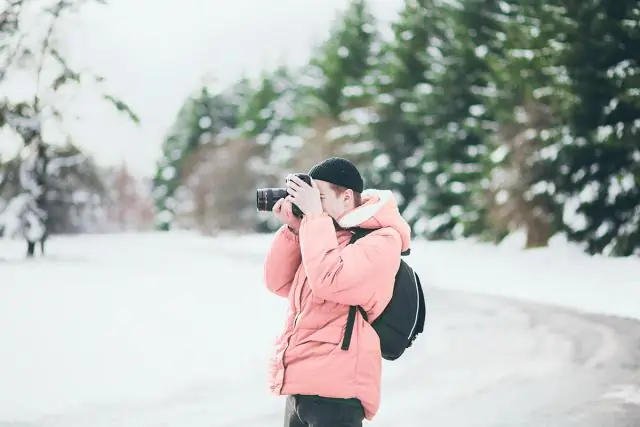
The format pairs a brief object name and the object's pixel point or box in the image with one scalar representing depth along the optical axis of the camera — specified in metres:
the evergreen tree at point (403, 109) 34.72
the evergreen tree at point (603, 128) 19.30
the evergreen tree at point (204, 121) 66.38
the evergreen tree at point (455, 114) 29.39
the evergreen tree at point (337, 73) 41.03
